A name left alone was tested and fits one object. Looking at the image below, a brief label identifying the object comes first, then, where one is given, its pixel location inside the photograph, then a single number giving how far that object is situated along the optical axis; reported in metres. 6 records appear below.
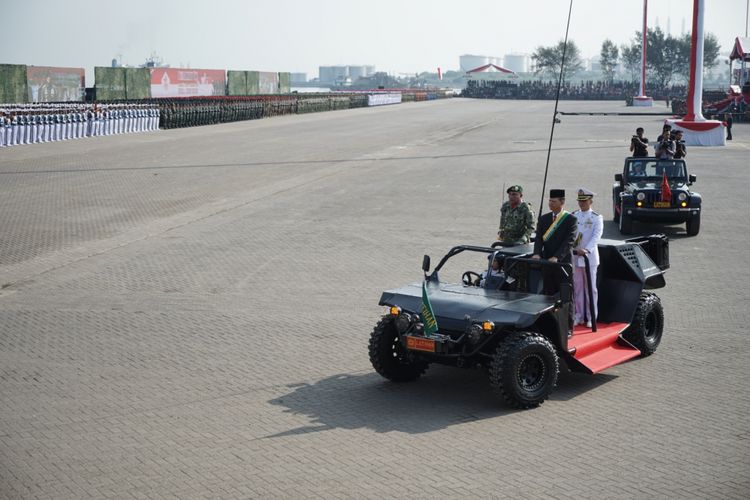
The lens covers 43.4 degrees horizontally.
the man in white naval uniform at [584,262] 9.55
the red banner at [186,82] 70.19
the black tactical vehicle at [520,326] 8.26
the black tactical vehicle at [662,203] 18.27
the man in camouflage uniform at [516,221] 10.56
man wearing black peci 9.06
